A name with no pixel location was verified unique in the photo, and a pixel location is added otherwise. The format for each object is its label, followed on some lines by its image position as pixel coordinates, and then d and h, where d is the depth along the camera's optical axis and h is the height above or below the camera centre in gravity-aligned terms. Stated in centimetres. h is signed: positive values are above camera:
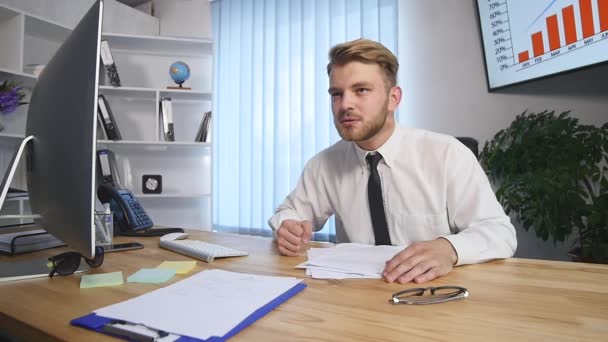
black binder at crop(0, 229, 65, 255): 97 -9
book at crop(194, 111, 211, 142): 285 +60
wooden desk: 44 -16
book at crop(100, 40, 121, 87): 262 +104
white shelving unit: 282 +72
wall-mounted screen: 170 +81
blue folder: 41 -15
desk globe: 282 +104
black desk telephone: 126 -1
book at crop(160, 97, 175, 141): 279 +67
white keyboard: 86 -12
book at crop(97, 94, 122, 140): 260 +62
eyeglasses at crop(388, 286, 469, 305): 54 -16
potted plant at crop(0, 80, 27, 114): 226 +73
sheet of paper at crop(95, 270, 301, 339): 44 -14
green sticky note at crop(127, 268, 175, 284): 69 -14
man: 111 +8
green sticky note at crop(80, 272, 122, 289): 66 -14
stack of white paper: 70 -14
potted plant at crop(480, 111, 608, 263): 155 +4
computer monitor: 54 +12
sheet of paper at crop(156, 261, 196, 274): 76 -14
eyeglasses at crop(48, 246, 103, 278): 73 -11
